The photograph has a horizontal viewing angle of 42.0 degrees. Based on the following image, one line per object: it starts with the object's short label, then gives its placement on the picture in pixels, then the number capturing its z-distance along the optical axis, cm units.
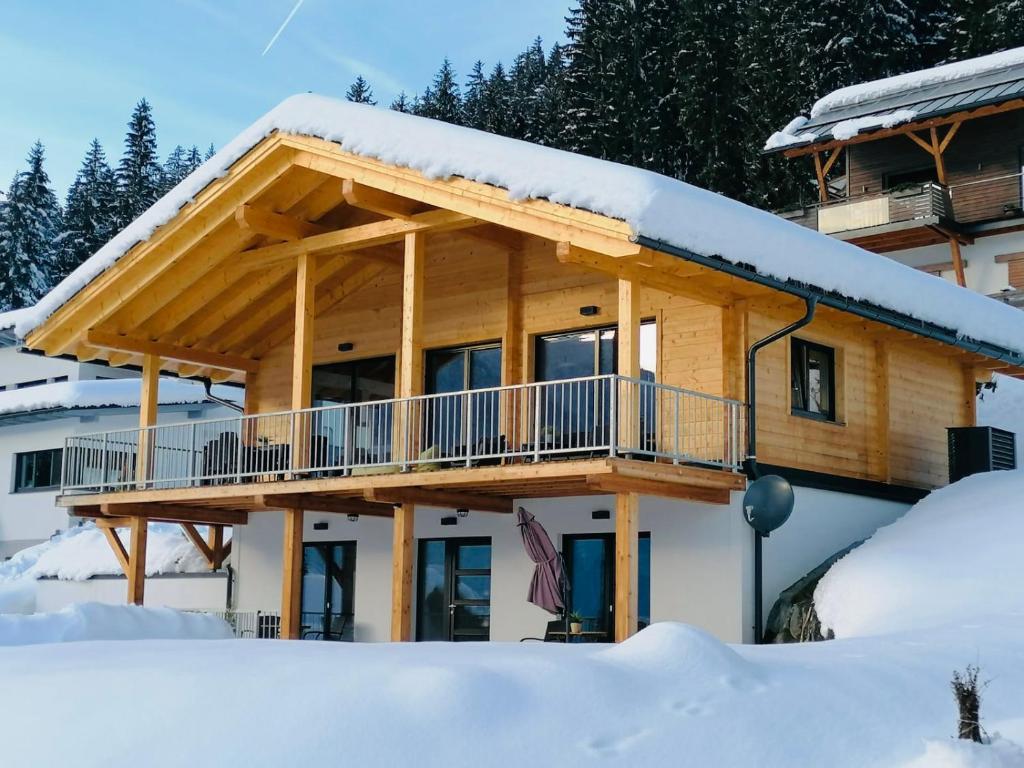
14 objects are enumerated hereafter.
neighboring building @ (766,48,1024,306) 3206
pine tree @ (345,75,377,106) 7288
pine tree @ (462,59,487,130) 5909
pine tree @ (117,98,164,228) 6116
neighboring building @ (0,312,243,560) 3403
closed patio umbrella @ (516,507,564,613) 1474
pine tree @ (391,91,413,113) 7075
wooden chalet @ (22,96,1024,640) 1399
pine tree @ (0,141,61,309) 5769
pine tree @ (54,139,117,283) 6044
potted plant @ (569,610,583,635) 1444
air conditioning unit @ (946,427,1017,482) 1748
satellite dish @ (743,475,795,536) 1392
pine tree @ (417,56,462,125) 5959
